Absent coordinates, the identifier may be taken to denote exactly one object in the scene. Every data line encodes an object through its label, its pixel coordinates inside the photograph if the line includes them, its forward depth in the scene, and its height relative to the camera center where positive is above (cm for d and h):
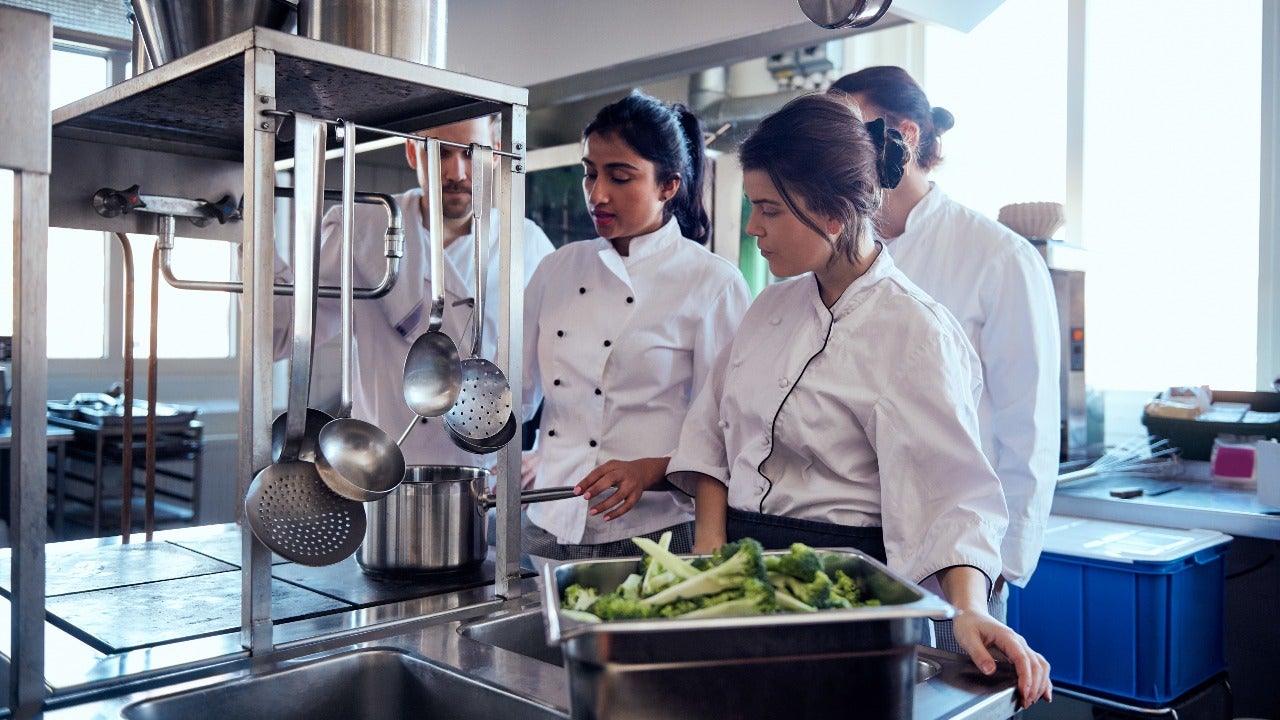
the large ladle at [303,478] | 110 -15
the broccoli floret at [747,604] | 79 -20
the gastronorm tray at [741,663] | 72 -22
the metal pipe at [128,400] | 195 -12
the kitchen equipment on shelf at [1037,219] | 298 +40
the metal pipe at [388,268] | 136 +11
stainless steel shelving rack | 112 +33
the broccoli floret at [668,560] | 86 -18
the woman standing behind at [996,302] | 179 +10
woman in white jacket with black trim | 129 -6
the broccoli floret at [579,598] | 83 -21
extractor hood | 262 +90
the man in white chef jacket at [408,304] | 214 +9
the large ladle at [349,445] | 115 -12
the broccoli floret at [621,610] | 79 -20
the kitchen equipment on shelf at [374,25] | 133 +42
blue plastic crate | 223 -58
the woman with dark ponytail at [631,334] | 195 +3
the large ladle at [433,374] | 131 -4
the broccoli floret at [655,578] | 85 -19
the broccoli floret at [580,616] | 75 -20
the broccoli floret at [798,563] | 84 -18
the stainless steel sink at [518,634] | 127 -36
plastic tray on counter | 295 -21
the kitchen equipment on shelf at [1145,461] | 306 -32
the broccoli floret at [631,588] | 84 -20
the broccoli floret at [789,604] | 80 -20
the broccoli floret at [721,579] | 82 -18
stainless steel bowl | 134 +43
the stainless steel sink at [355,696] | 102 -37
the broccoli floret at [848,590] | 86 -20
